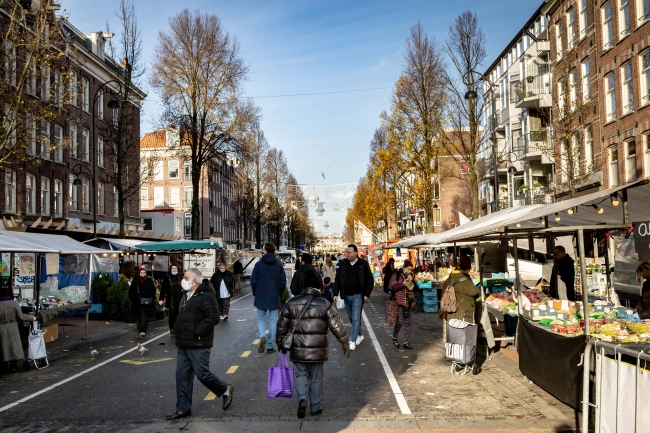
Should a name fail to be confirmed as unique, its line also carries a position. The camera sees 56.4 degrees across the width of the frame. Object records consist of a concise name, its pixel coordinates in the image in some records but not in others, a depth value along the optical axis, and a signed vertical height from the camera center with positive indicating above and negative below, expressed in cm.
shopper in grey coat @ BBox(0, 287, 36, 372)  1072 -134
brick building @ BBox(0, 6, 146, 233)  3122 +528
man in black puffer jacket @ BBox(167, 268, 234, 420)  710 -107
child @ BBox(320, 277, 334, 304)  1873 -130
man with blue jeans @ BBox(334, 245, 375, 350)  1202 -70
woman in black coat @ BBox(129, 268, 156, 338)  1533 -109
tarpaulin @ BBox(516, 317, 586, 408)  653 -143
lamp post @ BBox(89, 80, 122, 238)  2658 +670
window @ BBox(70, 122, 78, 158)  3733 +734
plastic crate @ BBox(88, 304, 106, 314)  2044 -175
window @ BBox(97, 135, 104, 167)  4119 +716
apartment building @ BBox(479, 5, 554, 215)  3581 +825
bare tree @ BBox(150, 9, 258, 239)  3450 +969
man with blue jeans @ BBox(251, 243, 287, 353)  1166 -64
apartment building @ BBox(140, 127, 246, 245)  6081 +655
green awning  2589 +35
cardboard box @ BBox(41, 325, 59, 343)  1473 -188
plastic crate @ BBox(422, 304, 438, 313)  2098 -214
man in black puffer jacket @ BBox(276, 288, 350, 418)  688 -99
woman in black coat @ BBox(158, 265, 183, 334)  1428 -97
